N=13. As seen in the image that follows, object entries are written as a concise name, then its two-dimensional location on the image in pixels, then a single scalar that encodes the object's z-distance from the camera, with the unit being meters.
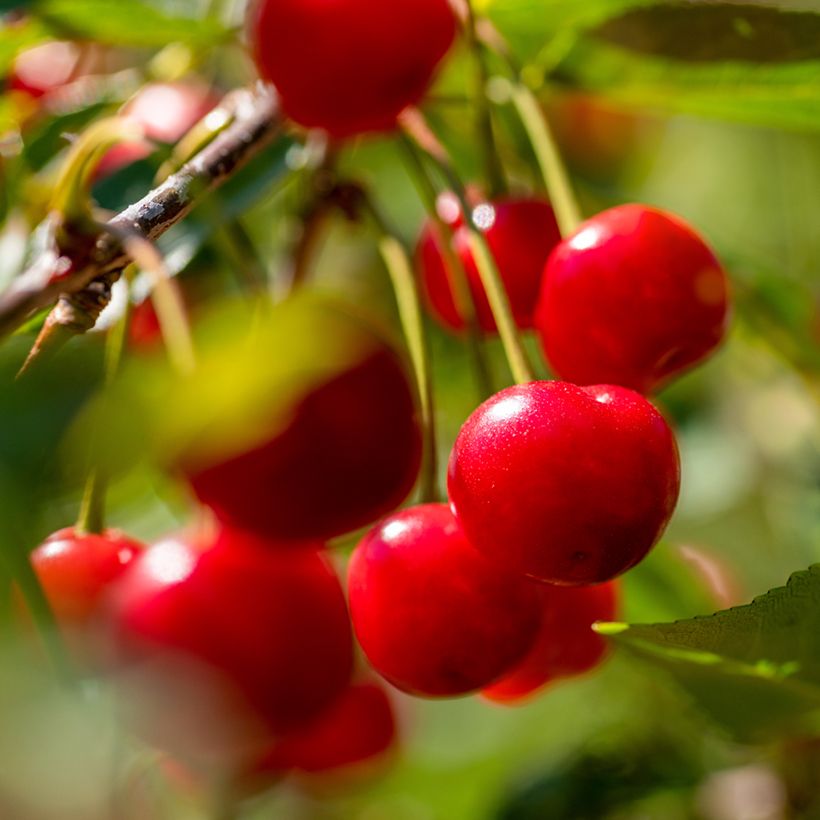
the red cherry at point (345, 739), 0.49
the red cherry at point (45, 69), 0.53
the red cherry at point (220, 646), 0.46
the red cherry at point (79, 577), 0.46
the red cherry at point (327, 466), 0.46
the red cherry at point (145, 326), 0.49
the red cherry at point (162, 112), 0.51
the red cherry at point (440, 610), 0.45
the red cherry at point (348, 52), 0.47
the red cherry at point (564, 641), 0.47
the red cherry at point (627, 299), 0.45
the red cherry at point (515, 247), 0.47
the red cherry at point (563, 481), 0.43
